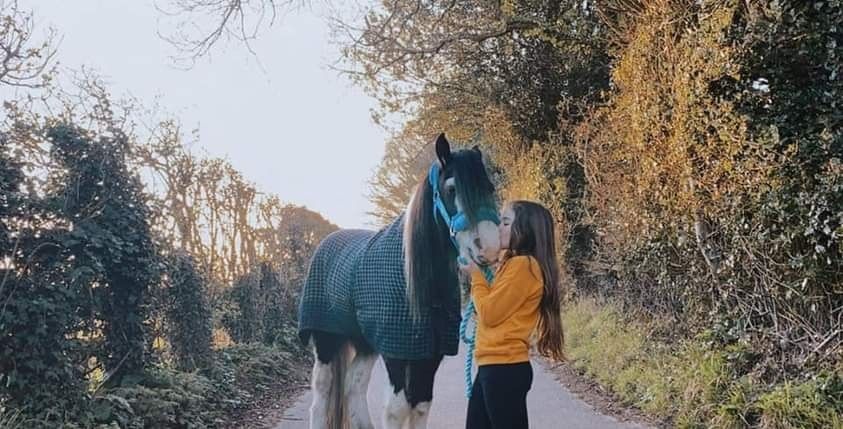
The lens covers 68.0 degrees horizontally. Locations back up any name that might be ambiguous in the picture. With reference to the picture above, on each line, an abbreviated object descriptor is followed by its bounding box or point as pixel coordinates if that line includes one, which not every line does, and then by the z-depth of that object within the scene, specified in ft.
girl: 9.09
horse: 8.77
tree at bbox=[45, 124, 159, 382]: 13.96
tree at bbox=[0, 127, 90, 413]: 11.35
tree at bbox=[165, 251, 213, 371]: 18.70
